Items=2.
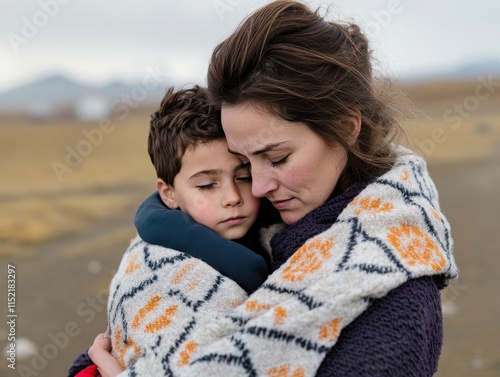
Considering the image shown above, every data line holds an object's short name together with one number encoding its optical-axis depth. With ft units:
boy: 3.11
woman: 2.72
